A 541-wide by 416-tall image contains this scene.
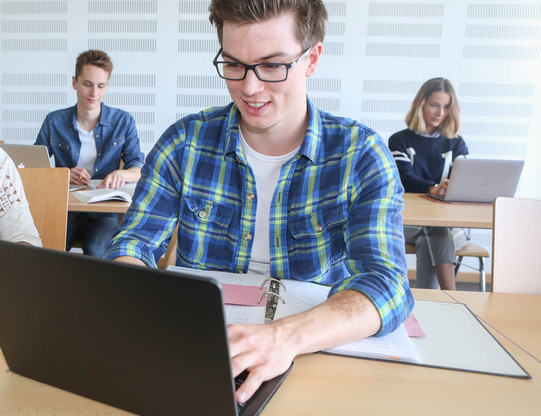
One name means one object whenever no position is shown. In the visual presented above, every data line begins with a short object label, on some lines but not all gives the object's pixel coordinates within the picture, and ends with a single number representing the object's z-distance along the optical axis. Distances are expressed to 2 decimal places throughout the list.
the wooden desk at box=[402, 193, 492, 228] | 1.94
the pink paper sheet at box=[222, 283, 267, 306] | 0.90
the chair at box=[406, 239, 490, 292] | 2.51
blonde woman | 3.01
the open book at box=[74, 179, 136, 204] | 2.02
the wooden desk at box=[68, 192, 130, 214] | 1.98
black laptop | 0.48
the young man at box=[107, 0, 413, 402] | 1.00
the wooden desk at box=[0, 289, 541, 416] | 0.63
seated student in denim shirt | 2.85
